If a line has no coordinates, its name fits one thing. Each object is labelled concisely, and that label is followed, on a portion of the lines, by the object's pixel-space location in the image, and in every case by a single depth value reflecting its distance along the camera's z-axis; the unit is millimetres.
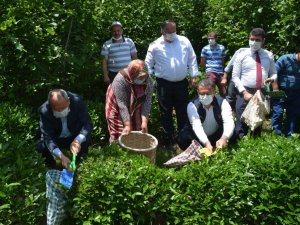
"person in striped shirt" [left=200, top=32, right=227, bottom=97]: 7766
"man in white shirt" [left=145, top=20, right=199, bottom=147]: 6059
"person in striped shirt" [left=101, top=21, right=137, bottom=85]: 6703
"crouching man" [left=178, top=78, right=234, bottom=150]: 5297
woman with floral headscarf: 5359
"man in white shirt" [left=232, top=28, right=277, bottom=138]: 5922
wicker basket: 5137
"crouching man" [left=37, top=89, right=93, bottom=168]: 4723
